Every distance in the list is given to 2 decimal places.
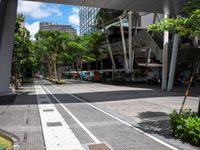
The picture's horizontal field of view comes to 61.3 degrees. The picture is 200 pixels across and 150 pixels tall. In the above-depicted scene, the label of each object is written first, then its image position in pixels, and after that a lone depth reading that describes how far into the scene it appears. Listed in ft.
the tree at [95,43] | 105.18
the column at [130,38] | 82.98
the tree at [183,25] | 15.20
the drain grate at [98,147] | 14.52
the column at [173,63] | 52.07
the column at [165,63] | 55.33
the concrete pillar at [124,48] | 88.06
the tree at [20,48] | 57.50
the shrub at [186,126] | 14.39
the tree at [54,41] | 98.13
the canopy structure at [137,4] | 38.50
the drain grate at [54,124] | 20.81
